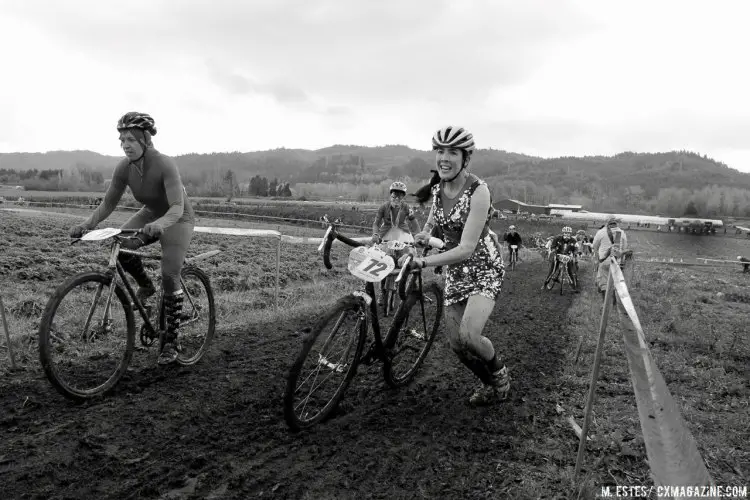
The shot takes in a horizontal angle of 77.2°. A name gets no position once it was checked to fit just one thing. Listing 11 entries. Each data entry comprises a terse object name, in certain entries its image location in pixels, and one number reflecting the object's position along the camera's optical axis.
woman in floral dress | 4.21
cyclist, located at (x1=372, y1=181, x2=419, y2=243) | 9.00
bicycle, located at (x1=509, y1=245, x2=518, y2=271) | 22.10
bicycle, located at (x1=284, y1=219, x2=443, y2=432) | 3.79
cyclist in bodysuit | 4.71
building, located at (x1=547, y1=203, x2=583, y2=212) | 150.31
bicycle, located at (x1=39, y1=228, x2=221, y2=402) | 4.07
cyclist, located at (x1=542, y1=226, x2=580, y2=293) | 15.72
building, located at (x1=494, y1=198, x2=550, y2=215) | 142.50
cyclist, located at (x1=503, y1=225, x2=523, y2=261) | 22.22
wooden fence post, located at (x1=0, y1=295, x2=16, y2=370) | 4.87
